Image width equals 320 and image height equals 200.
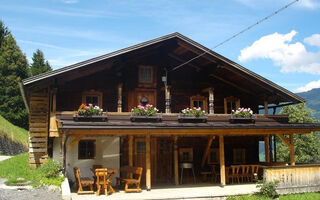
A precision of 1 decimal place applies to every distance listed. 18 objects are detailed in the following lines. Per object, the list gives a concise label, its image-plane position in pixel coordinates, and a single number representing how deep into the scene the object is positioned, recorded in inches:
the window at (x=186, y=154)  767.7
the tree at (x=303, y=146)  1737.2
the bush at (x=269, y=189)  560.7
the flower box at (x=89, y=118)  584.7
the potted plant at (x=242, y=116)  684.7
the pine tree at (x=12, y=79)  1656.0
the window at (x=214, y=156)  794.3
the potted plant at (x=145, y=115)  613.9
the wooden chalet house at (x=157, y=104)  623.2
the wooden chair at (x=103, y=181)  540.7
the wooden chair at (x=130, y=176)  571.2
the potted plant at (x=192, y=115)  650.2
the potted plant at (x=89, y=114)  584.1
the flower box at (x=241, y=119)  684.7
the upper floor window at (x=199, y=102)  778.8
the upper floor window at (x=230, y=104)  801.6
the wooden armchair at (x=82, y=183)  542.3
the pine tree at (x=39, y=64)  1990.9
